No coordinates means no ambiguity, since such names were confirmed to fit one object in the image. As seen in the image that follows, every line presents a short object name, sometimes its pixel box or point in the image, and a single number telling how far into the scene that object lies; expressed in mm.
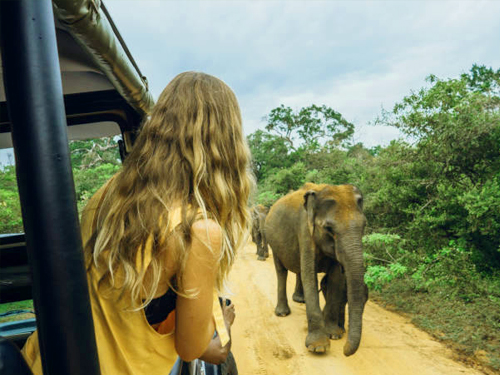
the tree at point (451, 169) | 5800
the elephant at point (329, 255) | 4831
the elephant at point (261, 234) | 12633
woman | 1256
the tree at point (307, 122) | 31422
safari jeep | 770
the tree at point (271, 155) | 26547
